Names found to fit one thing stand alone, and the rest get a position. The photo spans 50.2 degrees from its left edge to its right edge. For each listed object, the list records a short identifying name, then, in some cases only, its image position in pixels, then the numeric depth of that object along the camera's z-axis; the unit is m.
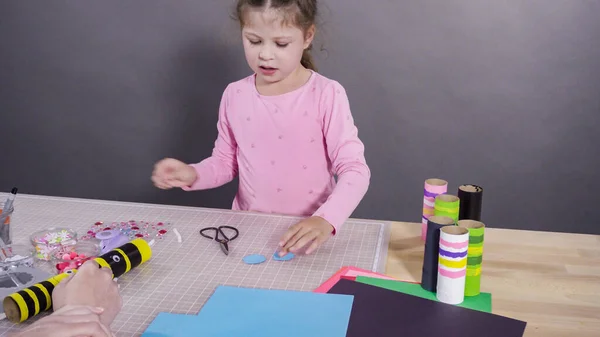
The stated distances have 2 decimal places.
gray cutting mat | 1.05
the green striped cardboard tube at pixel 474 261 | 1.05
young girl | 1.50
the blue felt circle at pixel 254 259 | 1.17
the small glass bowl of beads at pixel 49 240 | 1.19
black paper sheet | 0.94
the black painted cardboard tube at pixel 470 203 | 1.19
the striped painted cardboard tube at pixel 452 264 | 1.01
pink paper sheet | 1.08
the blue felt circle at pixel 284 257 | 1.18
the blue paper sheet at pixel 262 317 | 0.94
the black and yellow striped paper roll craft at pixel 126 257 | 1.08
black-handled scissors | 1.22
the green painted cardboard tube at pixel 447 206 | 1.17
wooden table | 1.00
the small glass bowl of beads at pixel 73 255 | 1.12
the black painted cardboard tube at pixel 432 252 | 1.05
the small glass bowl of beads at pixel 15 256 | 1.13
